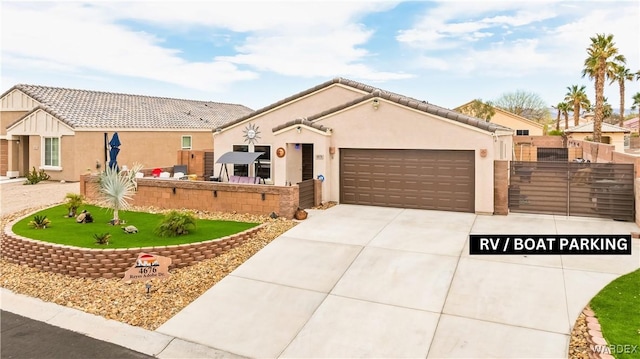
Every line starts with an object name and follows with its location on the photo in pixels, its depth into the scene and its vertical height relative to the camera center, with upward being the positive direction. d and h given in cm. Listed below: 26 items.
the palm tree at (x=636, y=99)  6681 +1260
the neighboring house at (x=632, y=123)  8909 +1217
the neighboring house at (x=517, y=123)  5288 +687
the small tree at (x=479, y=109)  5455 +922
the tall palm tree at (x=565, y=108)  6672 +1125
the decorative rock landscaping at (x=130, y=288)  889 -288
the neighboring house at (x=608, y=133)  4284 +458
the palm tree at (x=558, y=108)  6868 +1159
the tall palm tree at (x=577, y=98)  6181 +1189
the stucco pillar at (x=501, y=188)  1534 -54
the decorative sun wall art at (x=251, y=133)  2273 +236
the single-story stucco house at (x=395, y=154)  1576 +86
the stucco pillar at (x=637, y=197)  1332 -79
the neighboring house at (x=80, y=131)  2759 +333
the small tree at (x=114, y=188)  1387 -48
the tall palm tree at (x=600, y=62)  3719 +1070
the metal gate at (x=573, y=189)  1424 -56
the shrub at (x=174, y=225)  1259 -161
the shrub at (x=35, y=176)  2658 -11
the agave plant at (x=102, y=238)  1159 -189
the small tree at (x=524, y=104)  7031 +1257
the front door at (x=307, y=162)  2152 +66
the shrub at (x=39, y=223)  1379 -170
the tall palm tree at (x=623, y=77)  5794 +1418
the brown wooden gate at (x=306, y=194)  1622 -83
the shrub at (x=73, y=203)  1588 -116
